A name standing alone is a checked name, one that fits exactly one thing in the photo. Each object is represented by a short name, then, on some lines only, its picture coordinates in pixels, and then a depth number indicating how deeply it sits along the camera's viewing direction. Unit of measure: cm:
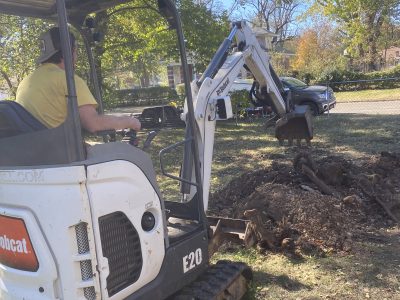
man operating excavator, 292
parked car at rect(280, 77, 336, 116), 1886
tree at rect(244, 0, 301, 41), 5703
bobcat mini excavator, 271
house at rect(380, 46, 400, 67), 3989
